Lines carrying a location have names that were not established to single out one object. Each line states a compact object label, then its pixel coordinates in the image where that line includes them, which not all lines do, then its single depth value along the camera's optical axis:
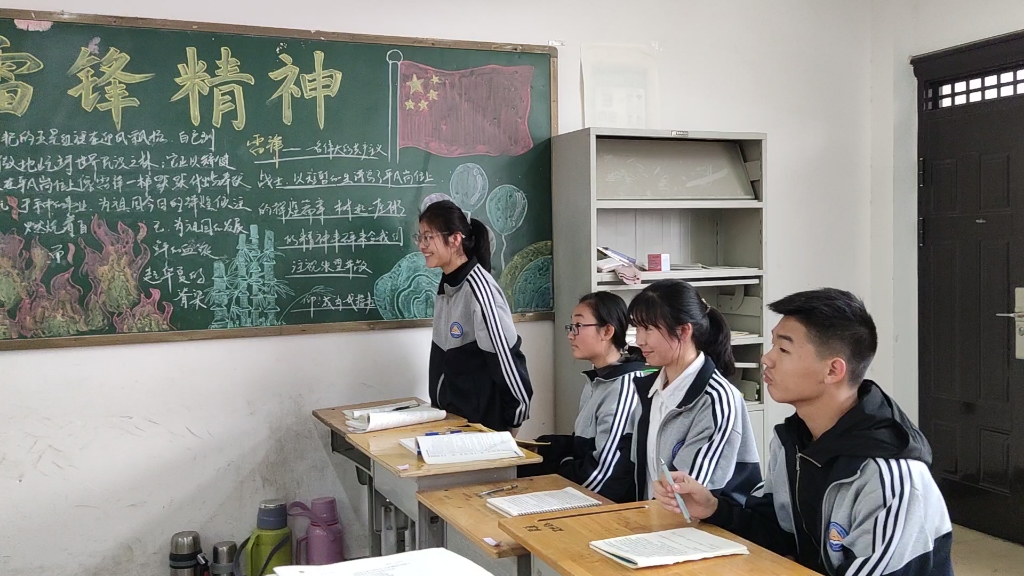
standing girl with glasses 3.47
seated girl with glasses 2.82
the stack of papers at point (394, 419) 3.27
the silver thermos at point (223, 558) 3.73
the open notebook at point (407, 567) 1.40
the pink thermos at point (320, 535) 3.89
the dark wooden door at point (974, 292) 4.21
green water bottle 3.77
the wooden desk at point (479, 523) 2.16
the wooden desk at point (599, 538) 1.86
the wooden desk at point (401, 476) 2.71
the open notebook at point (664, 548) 1.88
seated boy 1.79
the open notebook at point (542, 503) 2.36
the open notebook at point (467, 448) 2.76
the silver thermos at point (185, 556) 3.67
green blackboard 3.51
